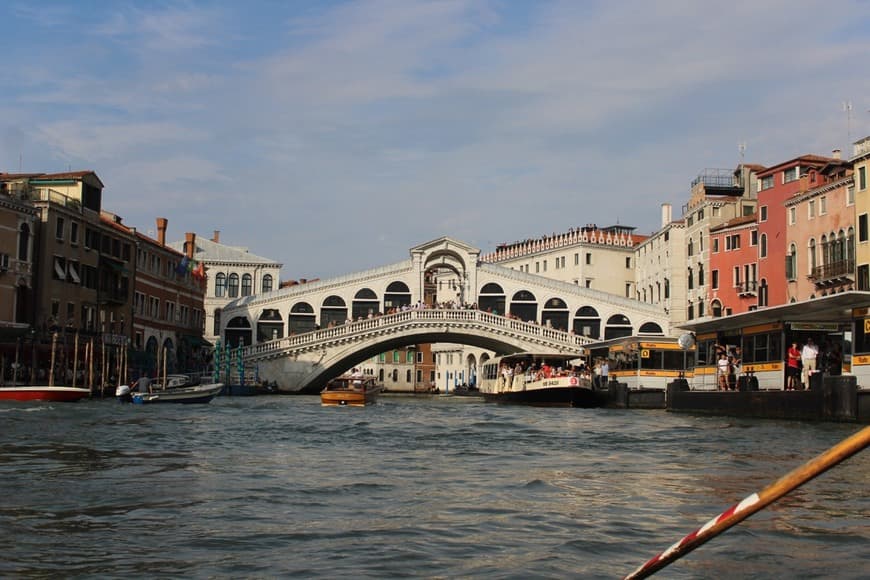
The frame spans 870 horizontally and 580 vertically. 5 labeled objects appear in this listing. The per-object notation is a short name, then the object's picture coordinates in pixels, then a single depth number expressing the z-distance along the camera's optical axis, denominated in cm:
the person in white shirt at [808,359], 2144
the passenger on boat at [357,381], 3208
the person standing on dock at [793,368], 2181
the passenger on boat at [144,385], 2912
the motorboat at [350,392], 3066
